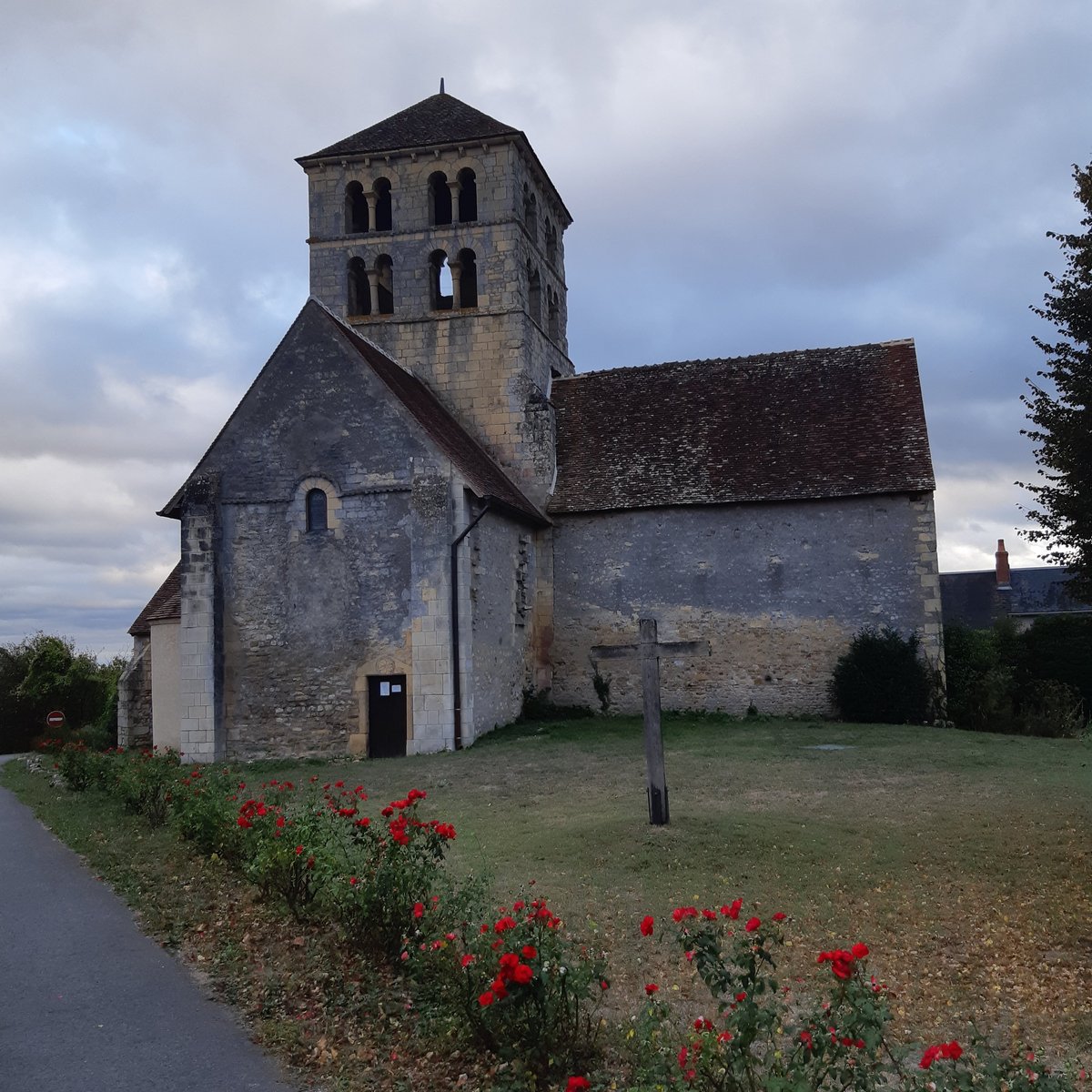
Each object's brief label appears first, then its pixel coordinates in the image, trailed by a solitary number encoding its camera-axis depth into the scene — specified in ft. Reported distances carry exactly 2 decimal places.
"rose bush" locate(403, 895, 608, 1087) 16.31
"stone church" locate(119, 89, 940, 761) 63.36
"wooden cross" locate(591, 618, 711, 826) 33.94
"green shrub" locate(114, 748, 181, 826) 40.06
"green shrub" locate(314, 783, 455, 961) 22.43
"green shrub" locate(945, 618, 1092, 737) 72.08
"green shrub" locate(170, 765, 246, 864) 30.96
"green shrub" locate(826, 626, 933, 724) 68.54
